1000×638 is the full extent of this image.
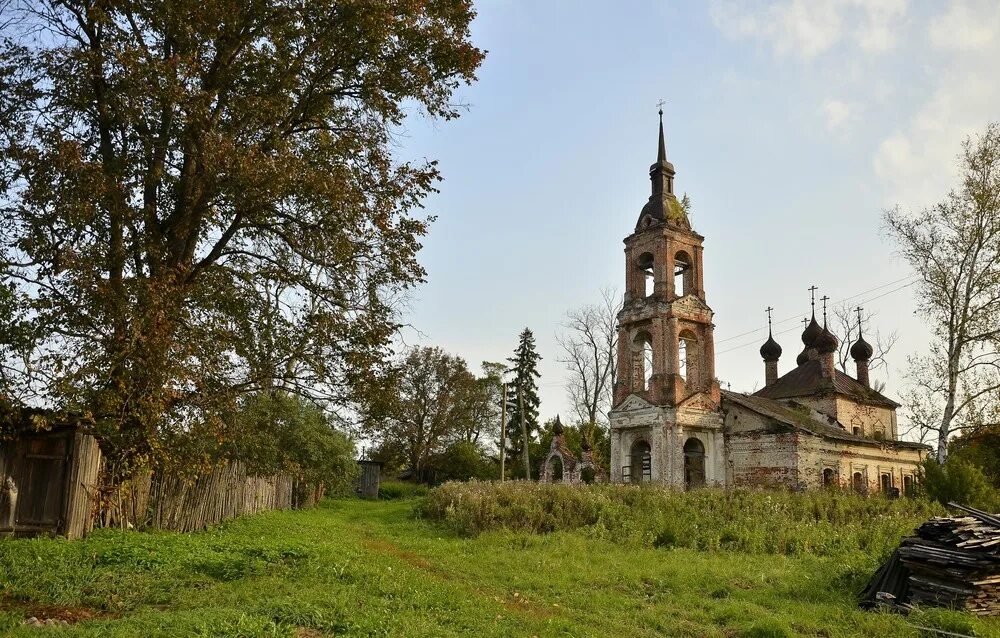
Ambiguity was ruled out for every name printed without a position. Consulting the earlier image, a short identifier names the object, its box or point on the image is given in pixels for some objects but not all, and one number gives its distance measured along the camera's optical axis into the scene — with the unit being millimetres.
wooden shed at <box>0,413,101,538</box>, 12258
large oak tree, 11047
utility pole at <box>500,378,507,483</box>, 37519
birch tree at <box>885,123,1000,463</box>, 24734
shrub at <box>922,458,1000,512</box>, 20406
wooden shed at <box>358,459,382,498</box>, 44125
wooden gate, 12430
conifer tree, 53594
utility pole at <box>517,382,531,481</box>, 46312
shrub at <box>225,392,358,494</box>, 17625
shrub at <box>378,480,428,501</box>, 44497
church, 31141
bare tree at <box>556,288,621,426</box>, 46938
